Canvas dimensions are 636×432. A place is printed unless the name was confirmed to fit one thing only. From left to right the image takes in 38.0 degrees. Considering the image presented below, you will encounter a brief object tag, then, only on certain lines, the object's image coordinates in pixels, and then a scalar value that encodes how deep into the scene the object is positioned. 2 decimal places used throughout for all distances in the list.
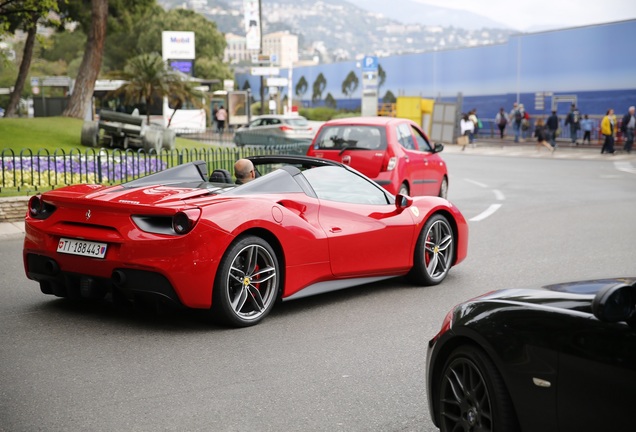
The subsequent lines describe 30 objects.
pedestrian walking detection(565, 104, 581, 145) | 43.59
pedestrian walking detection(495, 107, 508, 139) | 49.25
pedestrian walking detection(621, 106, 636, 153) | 38.94
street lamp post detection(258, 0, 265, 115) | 43.64
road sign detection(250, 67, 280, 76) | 43.74
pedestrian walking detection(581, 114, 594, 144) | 43.12
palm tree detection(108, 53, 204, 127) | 31.02
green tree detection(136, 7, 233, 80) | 96.06
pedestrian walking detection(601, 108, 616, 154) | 37.88
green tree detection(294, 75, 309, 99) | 83.38
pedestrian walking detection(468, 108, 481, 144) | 47.06
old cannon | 26.75
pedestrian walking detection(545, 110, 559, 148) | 41.27
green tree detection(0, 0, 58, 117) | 25.66
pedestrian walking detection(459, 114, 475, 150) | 45.44
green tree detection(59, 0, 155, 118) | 32.03
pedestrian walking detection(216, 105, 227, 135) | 53.53
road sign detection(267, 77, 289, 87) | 48.12
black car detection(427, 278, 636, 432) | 3.14
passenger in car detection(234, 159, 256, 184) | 8.09
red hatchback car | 15.34
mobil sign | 62.94
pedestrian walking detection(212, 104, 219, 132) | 58.94
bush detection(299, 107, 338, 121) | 72.38
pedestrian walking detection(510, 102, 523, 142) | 47.97
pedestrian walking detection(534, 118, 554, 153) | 40.33
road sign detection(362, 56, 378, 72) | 49.18
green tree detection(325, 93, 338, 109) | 77.15
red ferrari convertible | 6.66
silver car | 33.78
